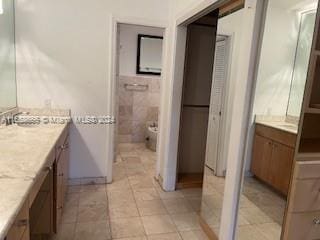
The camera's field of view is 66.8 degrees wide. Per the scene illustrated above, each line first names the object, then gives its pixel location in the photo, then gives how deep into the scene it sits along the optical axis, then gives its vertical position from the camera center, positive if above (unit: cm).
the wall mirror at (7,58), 231 +18
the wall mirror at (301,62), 122 +17
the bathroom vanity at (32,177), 93 -47
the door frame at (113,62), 279 +25
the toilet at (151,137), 452 -97
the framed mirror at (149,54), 473 +60
